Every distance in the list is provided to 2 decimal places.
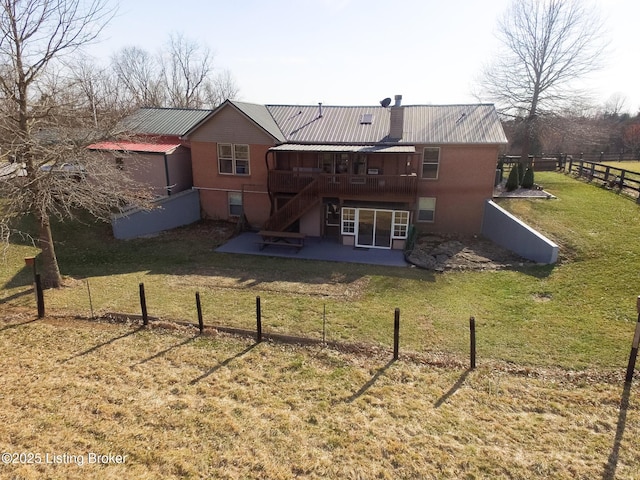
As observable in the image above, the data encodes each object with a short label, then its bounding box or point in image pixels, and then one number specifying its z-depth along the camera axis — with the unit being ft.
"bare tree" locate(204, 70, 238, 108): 193.88
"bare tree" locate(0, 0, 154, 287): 35.91
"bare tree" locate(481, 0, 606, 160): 98.37
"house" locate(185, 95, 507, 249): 62.80
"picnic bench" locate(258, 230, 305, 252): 60.59
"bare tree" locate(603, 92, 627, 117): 228.94
